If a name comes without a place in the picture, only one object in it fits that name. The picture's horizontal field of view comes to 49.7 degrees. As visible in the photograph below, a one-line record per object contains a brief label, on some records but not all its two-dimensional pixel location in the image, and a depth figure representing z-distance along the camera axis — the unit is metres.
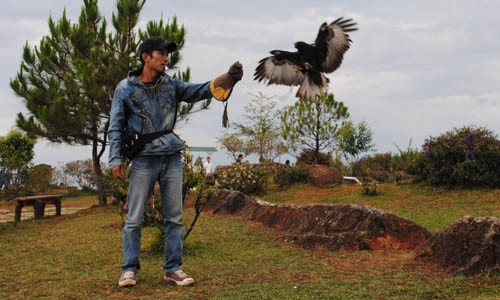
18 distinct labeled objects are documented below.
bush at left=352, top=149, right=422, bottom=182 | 15.51
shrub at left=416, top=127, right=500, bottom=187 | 12.20
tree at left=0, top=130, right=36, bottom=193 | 18.91
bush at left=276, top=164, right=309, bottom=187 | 16.94
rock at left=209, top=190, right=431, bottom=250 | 5.78
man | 4.23
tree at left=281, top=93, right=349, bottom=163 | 24.67
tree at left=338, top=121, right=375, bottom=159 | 28.20
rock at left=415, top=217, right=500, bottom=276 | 4.26
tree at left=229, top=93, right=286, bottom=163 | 29.67
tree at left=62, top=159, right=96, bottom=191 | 22.81
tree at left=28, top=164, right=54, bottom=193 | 19.19
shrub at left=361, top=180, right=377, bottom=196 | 12.96
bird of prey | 8.48
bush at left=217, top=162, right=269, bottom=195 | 15.40
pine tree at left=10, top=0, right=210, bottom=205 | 14.39
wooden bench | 12.05
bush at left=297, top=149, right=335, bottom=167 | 22.63
